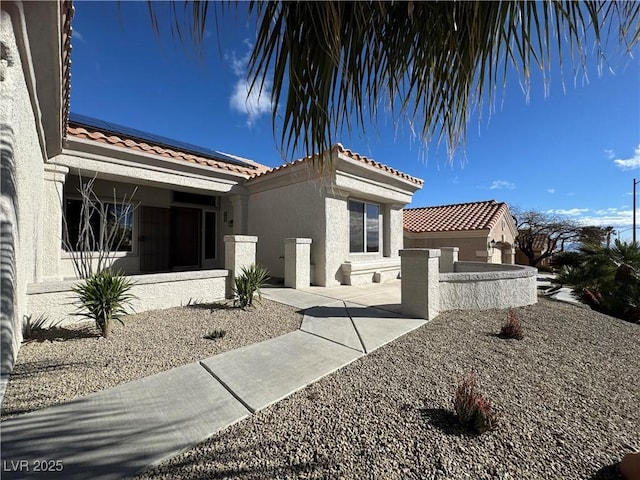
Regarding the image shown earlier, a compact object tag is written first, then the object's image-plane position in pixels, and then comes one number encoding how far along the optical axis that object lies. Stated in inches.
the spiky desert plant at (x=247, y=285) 243.0
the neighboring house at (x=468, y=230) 554.6
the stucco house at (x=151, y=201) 118.4
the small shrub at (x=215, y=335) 174.2
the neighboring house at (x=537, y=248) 977.5
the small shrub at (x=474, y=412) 94.0
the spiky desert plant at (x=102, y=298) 171.2
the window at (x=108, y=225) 342.4
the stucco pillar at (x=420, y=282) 216.4
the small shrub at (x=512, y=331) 183.3
